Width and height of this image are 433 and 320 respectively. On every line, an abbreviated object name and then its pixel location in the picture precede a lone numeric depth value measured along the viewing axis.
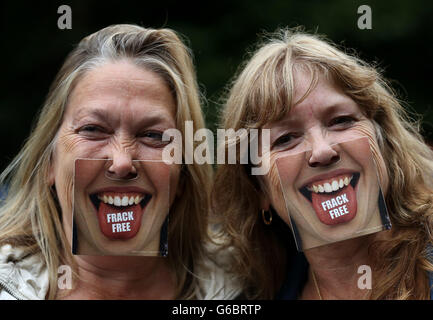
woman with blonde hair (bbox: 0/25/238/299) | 2.15
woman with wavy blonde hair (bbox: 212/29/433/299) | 2.12
